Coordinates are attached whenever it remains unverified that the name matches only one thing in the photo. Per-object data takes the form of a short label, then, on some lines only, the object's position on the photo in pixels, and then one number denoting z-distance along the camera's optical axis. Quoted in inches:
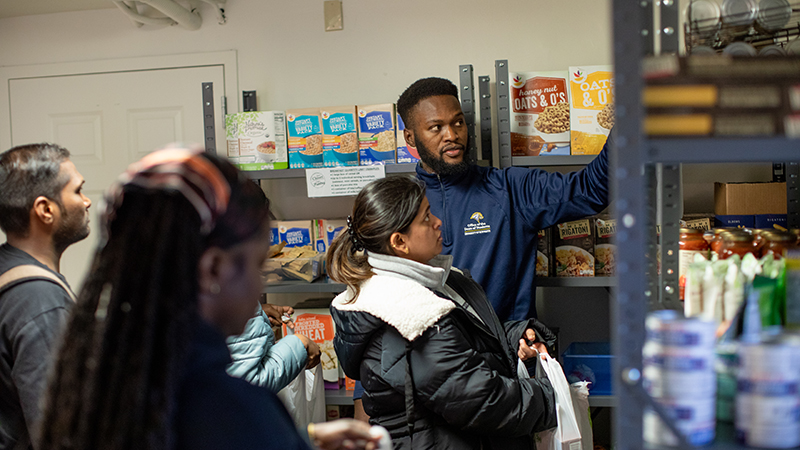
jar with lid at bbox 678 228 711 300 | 49.6
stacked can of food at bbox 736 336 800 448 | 31.2
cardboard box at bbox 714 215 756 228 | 95.1
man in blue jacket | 96.6
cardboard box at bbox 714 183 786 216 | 95.5
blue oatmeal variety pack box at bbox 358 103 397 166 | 106.7
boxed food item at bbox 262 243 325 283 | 109.8
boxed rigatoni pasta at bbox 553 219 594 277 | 102.1
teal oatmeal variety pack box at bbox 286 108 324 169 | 109.2
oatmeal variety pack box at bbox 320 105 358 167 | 107.7
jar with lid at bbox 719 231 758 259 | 46.5
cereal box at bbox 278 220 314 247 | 115.4
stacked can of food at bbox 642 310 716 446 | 31.6
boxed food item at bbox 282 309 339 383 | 111.7
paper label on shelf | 107.6
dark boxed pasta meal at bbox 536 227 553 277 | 103.5
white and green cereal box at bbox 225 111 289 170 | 109.6
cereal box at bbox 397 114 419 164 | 106.3
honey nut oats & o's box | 101.0
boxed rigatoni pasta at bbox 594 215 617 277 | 102.5
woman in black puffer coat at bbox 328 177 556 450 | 63.6
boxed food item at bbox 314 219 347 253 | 114.0
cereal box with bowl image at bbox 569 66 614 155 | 98.9
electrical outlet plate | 128.0
